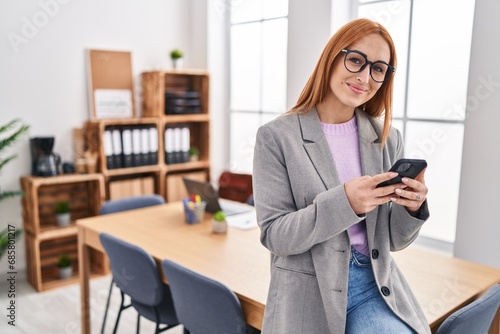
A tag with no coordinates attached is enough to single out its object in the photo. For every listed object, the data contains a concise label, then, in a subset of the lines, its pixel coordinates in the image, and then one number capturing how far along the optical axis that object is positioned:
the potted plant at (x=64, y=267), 3.78
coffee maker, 3.63
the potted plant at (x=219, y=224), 2.53
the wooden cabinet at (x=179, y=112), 4.23
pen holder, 2.71
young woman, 1.24
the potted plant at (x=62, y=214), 3.76
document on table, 2.63
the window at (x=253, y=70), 4.19
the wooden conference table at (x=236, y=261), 1.72
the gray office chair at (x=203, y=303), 1.69
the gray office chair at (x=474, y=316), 1.41
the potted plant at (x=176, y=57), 4.34
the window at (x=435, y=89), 2.97
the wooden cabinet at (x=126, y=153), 3.94
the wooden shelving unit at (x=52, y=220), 3.59
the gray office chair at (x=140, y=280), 2.06
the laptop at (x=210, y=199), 2.81
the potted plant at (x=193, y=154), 4.59
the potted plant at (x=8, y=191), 3.11
